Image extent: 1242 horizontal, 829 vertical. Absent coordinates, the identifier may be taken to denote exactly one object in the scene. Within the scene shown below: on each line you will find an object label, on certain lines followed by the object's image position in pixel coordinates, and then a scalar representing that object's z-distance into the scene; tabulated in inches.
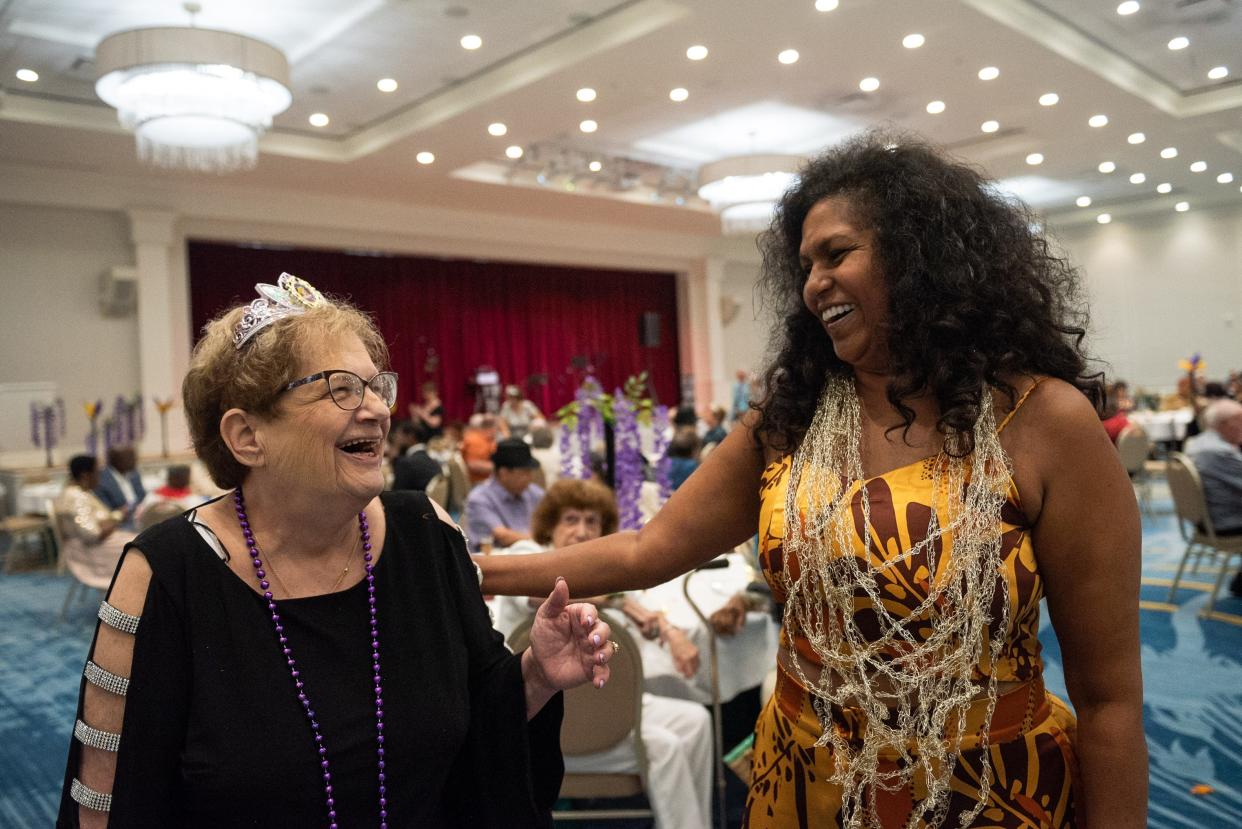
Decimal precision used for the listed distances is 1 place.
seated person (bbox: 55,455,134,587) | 240.5
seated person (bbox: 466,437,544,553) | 205.2
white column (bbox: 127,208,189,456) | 456.1
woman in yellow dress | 53.4
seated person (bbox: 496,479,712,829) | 114.3
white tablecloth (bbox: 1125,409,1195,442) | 485.1
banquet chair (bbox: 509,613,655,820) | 112.2
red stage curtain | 541.3
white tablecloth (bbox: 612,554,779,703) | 132.0
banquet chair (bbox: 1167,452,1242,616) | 218.1
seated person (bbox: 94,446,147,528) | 293.7
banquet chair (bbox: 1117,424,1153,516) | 346.9
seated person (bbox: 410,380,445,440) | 448.9
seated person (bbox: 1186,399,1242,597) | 216.7
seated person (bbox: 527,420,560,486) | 317.1
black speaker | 657.0
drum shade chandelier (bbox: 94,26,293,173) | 257.0
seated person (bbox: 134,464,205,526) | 259.3
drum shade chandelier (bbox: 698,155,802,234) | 390.9
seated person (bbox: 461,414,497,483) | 289.1
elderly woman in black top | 50.8
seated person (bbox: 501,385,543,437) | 474.0
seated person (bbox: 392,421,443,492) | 213.2
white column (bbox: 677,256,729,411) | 701.3
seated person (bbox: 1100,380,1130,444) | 343.3
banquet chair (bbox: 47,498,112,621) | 240.1
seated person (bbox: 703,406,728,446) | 364.2
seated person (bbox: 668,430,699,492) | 253.0
